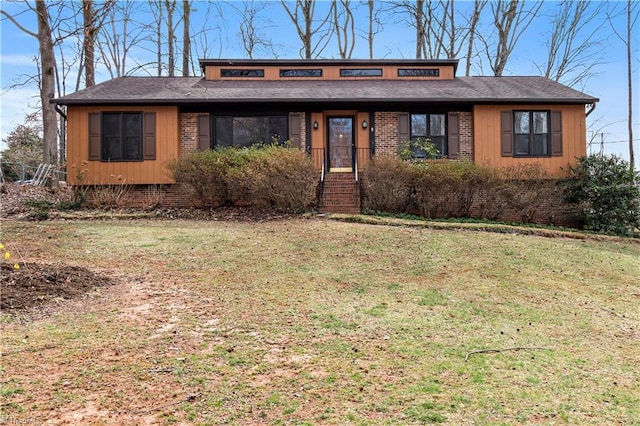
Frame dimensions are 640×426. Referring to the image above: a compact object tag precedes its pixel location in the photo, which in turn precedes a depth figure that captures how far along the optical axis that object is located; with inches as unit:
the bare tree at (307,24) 924.6
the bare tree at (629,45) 802.8
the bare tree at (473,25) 908.5
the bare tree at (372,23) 939.3
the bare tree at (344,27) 939.5
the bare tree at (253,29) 957.8
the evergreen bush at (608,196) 435.2
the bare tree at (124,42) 851.4
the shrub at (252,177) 402.0
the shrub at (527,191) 448.1
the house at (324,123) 495.2
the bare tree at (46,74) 596.1
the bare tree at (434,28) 910.4
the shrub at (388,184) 427.5
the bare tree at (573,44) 938.1
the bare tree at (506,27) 900.6
